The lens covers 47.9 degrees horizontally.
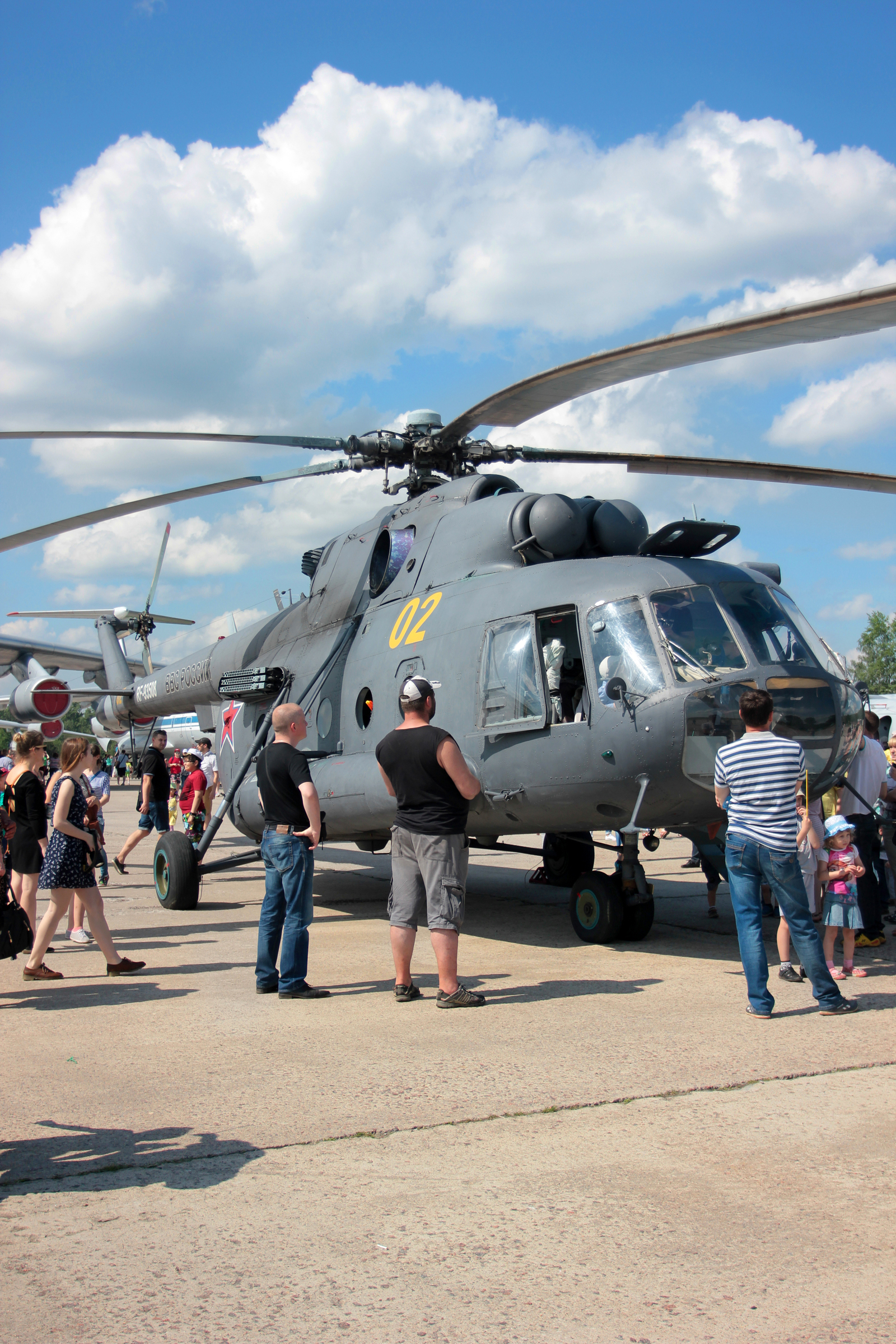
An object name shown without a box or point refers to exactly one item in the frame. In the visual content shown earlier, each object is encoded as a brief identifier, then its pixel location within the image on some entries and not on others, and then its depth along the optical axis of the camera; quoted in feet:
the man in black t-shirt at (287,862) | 19.74
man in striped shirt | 17.56
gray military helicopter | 21.35
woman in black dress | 23.22
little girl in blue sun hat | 20.26
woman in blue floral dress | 21.68
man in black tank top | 18.69
